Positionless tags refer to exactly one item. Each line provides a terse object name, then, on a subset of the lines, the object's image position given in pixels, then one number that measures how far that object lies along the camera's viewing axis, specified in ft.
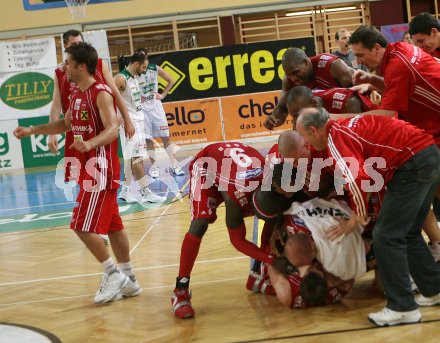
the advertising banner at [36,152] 50.65
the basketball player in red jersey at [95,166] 16.12
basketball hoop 51.62
